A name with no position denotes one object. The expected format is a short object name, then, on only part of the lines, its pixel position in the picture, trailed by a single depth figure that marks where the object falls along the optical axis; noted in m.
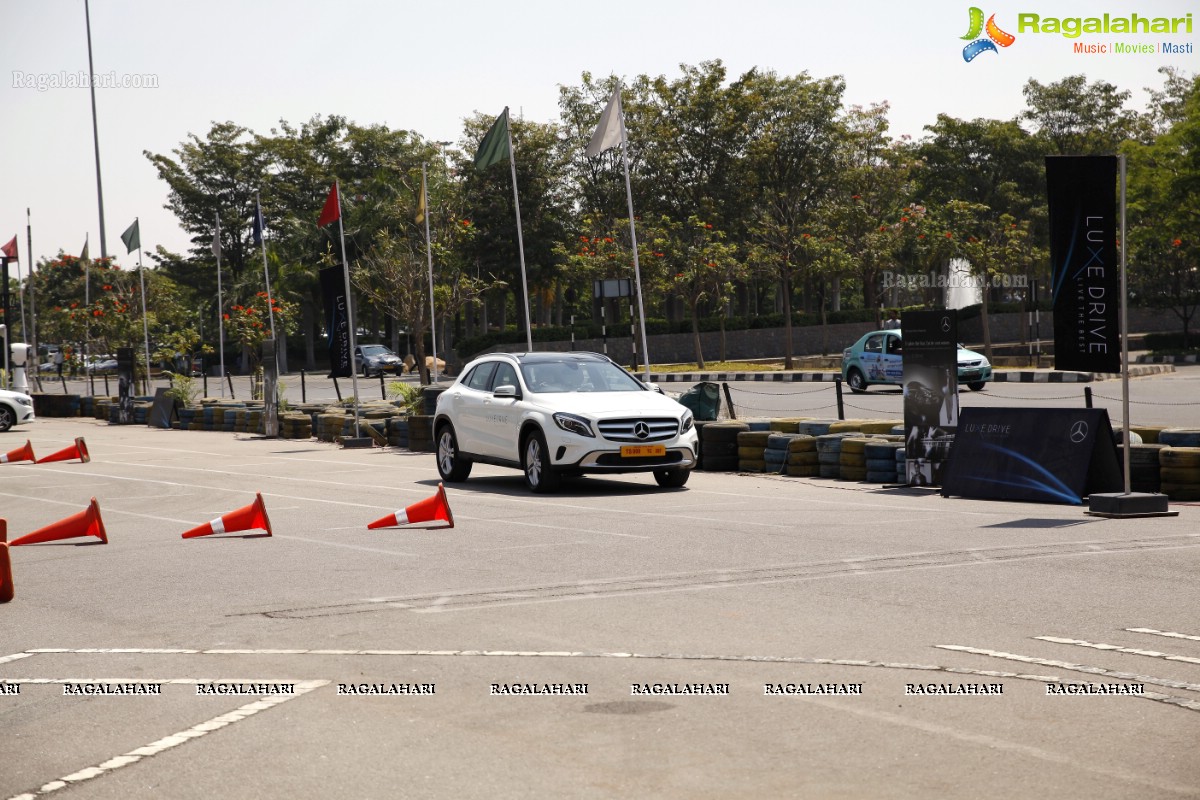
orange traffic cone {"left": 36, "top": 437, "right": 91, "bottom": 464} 23.55
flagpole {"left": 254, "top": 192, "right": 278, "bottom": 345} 39.06
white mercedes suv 15.41
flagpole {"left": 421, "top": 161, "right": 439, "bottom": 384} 37.12
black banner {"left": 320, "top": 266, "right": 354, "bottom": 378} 26.69
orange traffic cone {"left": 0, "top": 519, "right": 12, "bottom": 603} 8.66
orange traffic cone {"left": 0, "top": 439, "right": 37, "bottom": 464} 24.50
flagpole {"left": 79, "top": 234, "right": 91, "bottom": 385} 49.88
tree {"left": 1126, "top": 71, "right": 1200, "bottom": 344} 49.47
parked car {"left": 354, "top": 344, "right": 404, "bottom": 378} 63.53
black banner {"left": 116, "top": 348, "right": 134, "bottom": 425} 38.09
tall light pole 73.12
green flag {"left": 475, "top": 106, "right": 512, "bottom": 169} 29.23
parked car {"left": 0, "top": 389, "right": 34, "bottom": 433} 35.28
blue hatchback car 34.16
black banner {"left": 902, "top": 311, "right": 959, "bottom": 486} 15.10
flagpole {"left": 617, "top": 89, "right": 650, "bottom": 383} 25.15
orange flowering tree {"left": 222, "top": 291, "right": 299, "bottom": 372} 44.66
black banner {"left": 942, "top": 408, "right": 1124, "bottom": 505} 13.08
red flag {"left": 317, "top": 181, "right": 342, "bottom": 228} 29.09
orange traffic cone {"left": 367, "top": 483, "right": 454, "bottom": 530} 12.40
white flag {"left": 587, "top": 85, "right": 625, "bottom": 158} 25.67
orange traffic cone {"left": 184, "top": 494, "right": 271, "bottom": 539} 12.17
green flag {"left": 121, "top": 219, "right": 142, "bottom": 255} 47.00
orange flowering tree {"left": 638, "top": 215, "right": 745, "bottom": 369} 56.09
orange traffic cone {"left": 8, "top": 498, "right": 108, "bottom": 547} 11.95
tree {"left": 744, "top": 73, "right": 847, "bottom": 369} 61.00
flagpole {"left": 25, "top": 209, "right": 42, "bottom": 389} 63.02
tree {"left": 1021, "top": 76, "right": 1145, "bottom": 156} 67.62
